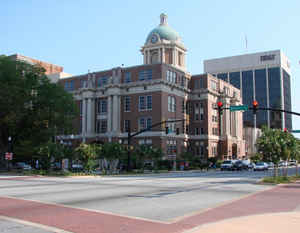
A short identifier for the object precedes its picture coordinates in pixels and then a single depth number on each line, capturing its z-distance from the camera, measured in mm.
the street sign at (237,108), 26520
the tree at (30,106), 46281
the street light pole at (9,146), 50244
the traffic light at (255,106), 25606
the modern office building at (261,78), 162125
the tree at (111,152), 44656
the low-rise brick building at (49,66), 106250
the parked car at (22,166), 57250
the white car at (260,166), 58591
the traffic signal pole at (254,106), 25606
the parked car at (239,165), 61053
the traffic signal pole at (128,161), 46506
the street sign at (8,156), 44569
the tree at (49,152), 41250
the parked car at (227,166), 60750
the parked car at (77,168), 52719
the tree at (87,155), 41281
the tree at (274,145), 28739
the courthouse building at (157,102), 66250
